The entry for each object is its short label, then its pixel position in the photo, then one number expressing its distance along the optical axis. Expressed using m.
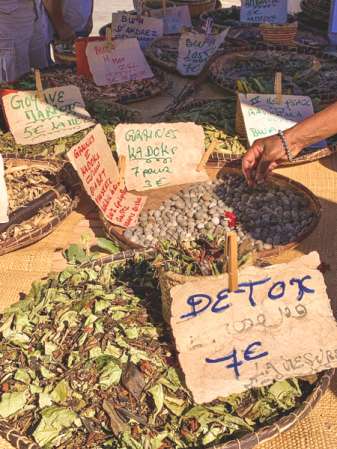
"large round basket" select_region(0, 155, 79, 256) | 2.35
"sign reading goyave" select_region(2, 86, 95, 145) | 3.21
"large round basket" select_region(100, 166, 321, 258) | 2.18
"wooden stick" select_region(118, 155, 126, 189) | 2.66
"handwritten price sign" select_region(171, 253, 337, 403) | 1.54
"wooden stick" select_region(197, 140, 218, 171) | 2.72
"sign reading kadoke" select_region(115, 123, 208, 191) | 2.68
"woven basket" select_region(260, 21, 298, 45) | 4.61
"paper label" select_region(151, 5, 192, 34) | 5.22
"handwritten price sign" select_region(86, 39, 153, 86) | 4.00
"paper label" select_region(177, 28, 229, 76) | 4.28
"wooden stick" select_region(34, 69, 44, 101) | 3.16
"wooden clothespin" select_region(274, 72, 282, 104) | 2.97
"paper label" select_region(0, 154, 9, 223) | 2.32
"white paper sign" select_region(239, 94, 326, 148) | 3.00
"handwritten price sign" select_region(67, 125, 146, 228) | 2.36
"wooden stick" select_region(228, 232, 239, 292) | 1.44
